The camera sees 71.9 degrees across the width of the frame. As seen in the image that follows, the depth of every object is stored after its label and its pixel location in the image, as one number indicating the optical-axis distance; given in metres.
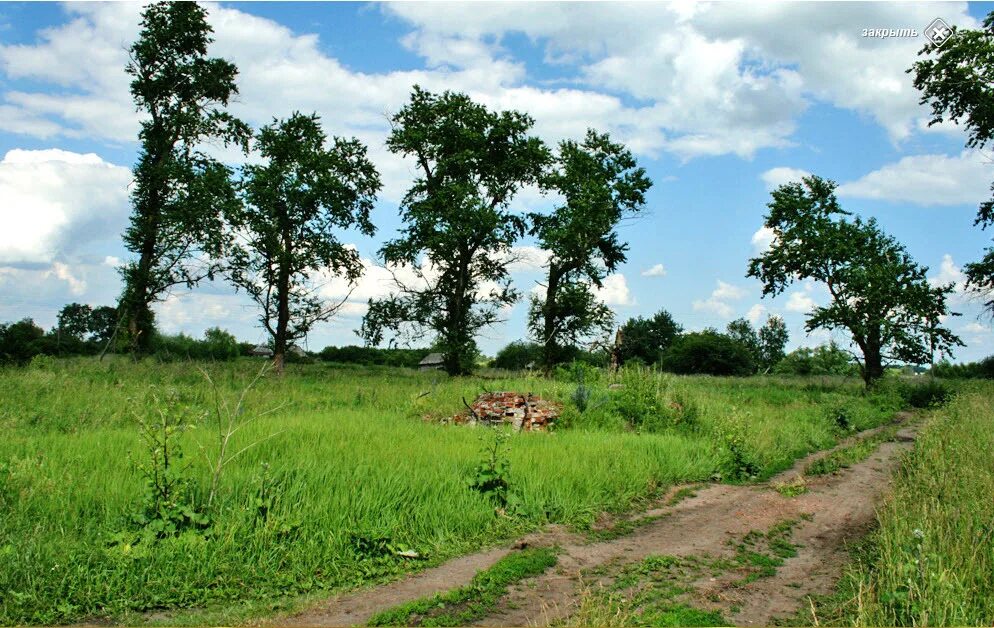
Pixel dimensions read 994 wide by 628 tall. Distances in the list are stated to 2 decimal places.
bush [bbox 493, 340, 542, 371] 35.08
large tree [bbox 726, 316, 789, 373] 95.75
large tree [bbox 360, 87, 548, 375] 31.30
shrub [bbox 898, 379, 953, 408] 28.53
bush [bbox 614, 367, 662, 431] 15.72
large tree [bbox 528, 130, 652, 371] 32.03
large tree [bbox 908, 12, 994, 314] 25.81
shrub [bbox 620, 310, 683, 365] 75.44
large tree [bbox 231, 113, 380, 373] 28.98
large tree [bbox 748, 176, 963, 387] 31.84
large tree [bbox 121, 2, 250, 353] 27.41
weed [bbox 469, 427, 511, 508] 8.85
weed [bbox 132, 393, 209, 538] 7.14
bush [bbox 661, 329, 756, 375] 65.88
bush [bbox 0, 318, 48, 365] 26.15
